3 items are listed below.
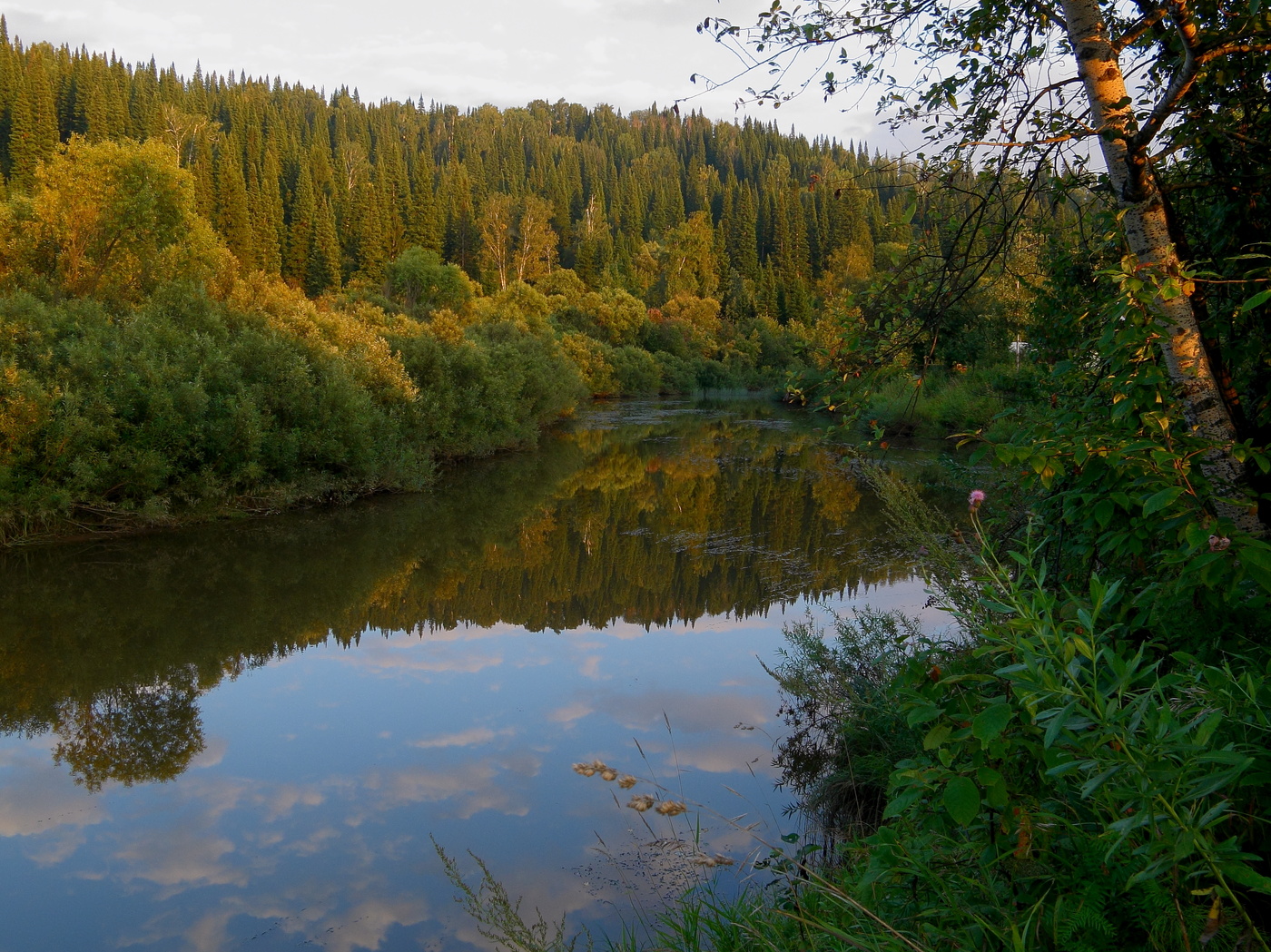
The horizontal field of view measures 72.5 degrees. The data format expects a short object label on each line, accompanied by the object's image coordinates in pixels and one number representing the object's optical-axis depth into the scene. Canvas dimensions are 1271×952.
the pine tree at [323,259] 61.28
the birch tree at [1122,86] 2.83
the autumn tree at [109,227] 20.83
